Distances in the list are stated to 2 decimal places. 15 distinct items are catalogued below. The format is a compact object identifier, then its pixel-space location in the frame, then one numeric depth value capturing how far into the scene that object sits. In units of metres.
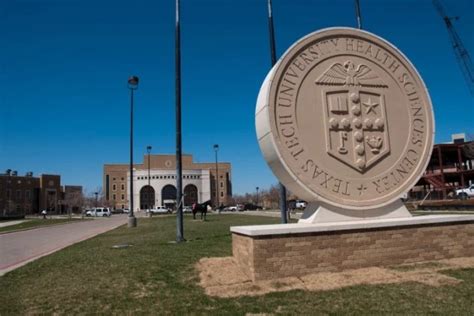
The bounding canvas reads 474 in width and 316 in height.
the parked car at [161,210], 81.88
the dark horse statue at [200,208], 34.88
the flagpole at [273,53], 14.83
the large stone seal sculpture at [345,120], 9.52
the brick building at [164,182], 120.31
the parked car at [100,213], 81.07
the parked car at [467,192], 50.86
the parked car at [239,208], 83.75
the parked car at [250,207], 86.44
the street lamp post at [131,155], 25.00
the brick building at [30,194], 105.19
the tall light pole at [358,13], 16.96
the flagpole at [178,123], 15.58
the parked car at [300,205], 65.28
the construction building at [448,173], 60.31
